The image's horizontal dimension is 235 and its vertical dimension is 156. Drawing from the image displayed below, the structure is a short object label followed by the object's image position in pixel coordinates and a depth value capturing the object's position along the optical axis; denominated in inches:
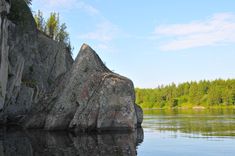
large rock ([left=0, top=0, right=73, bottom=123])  1701.5
